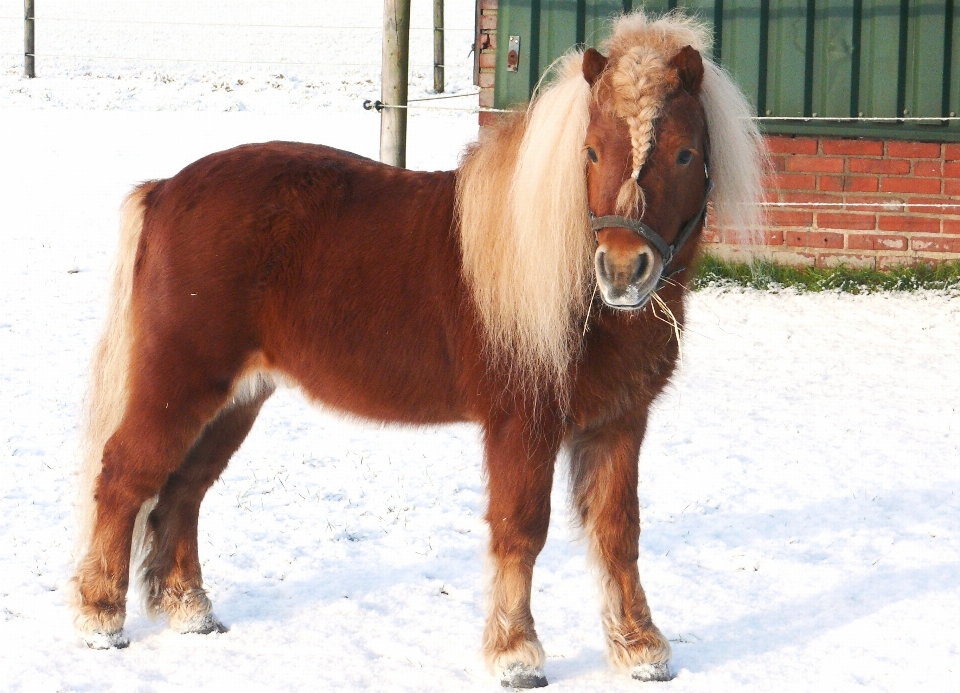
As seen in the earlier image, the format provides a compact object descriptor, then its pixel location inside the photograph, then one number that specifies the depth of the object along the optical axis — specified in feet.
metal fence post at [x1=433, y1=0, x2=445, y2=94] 59.97
